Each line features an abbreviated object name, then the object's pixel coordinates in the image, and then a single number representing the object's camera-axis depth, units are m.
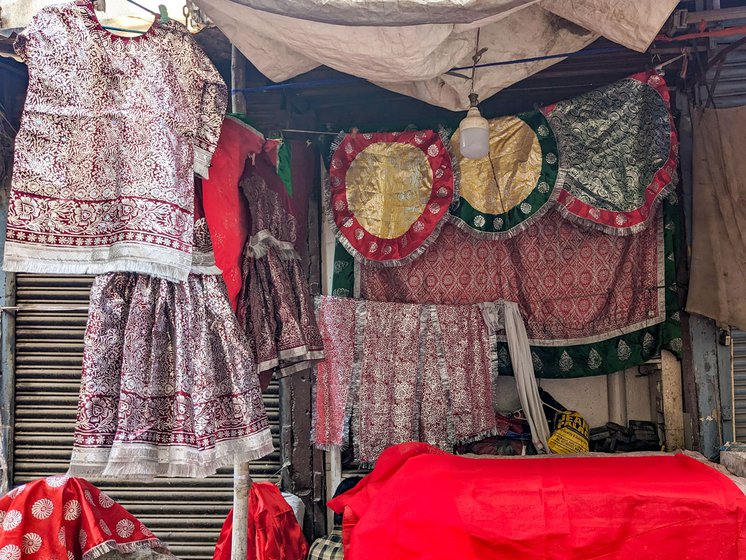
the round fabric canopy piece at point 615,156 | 3.61
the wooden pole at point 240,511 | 2.62
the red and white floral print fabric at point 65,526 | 2.46
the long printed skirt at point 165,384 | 2.16
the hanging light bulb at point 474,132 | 3.08
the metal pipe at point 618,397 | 4.08
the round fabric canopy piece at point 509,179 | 3.73
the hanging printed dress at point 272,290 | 2.89
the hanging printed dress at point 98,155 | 2.06
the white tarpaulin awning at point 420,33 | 2.15
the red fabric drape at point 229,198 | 2.54
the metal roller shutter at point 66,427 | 4.04
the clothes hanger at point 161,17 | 2.31
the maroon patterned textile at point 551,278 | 3.83
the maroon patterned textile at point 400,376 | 3.85
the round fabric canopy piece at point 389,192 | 3.88
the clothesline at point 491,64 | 3.01
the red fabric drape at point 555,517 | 2.64
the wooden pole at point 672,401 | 3.81
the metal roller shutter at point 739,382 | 3.73
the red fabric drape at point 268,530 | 3.17
